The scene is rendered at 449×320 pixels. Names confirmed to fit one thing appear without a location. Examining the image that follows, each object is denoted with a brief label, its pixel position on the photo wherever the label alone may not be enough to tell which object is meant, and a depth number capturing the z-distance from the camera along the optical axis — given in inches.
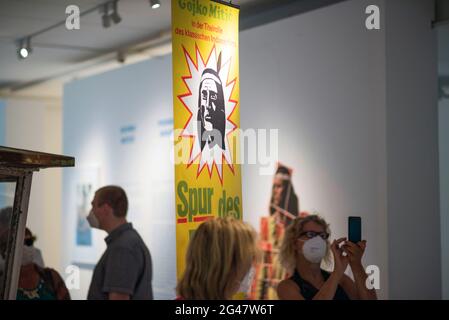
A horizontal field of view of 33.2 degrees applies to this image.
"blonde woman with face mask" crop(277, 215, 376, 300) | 157.8
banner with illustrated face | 161.8
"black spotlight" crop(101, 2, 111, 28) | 291.1
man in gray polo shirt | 166.7
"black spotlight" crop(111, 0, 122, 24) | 289.0
